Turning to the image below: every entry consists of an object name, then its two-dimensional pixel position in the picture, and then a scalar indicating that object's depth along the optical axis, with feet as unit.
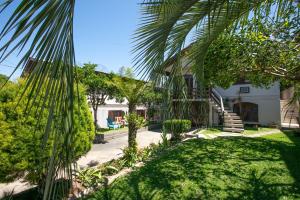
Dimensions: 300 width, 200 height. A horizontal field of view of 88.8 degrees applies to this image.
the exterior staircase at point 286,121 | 42.28
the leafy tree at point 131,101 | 23.63
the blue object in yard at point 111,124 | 52.71
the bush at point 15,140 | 11.57
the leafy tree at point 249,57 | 15.15
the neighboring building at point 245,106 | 41.28
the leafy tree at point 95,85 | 39.91
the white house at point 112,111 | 54.52
